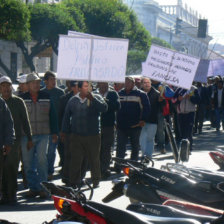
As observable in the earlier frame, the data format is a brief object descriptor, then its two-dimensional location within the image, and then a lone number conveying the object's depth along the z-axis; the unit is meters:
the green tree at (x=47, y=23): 51.36
